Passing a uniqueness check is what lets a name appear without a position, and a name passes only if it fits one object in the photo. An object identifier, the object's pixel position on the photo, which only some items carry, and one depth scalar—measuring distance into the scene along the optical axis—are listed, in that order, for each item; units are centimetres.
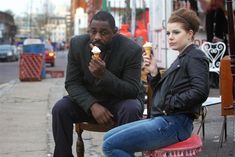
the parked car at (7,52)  4234
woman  347
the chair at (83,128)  453
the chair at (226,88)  504
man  431
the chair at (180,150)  343
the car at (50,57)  3130
